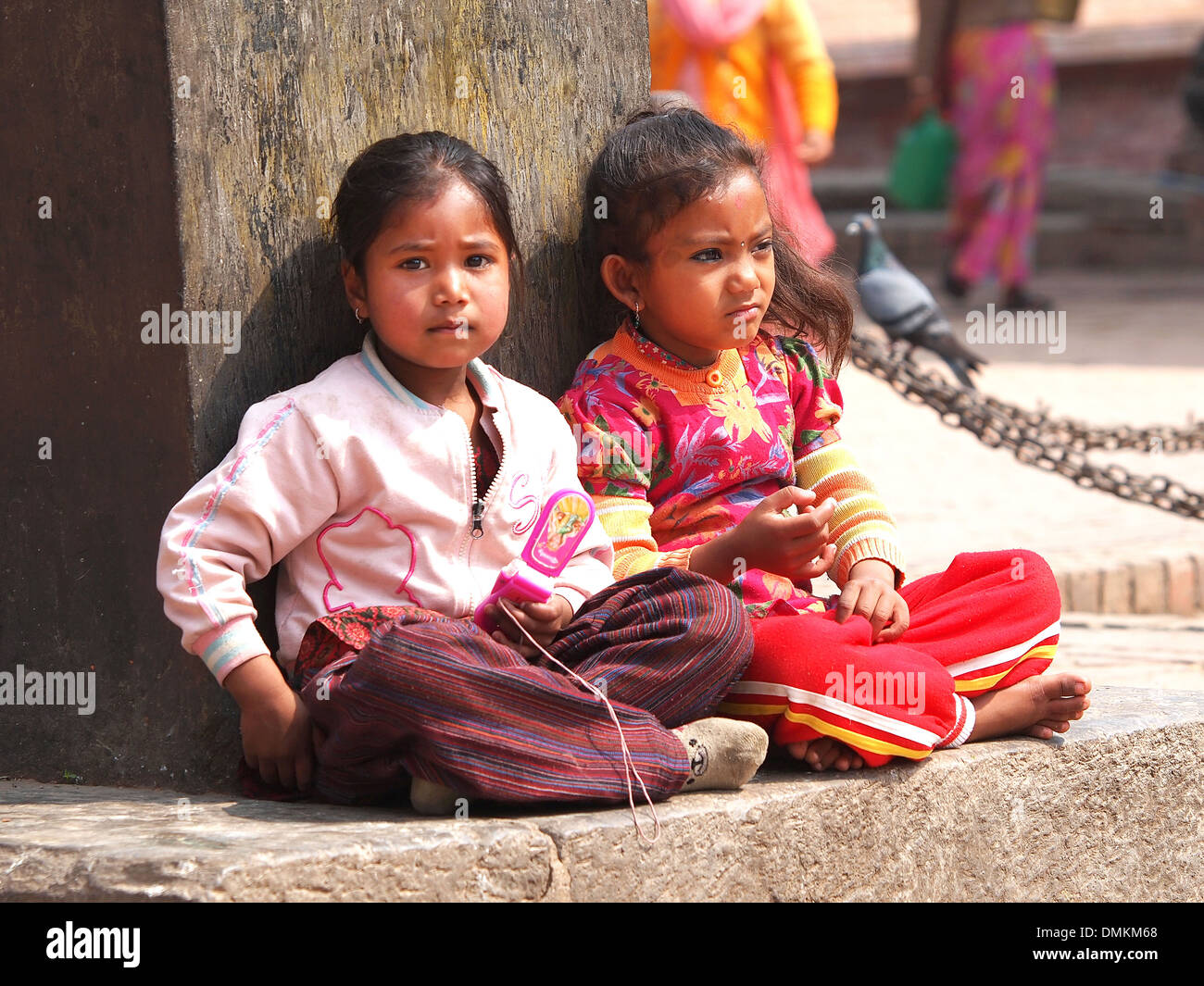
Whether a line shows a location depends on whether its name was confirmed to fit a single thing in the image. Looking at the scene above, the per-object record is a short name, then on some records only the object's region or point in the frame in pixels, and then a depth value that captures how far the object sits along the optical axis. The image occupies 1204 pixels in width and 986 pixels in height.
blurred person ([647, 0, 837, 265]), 15.07
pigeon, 10.73
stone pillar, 4.88
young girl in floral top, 5.04
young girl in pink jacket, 4.43
